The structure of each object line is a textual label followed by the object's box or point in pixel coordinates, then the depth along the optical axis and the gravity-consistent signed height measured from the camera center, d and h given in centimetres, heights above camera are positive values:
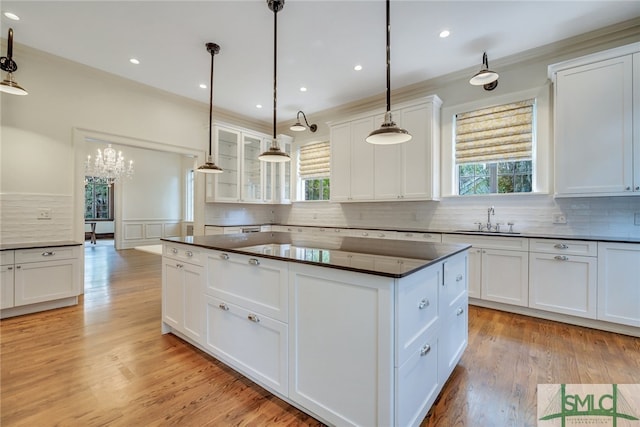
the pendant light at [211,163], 310 +55
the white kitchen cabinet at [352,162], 452 +88
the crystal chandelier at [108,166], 696 +119
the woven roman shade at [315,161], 551 +107
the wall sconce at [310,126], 552 +178
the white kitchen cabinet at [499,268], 307 -62
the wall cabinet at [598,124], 270 +93
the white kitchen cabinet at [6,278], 292 -69
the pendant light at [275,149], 247 +57
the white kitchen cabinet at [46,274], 304 -71
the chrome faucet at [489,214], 368 +0
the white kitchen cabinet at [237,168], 500 +87
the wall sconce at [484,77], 280 +139
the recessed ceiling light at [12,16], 273 +194
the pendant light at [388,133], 184 +54
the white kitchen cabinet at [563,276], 273 -63
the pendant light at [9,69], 256 +156
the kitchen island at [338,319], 128 -60
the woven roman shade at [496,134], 350 +107
